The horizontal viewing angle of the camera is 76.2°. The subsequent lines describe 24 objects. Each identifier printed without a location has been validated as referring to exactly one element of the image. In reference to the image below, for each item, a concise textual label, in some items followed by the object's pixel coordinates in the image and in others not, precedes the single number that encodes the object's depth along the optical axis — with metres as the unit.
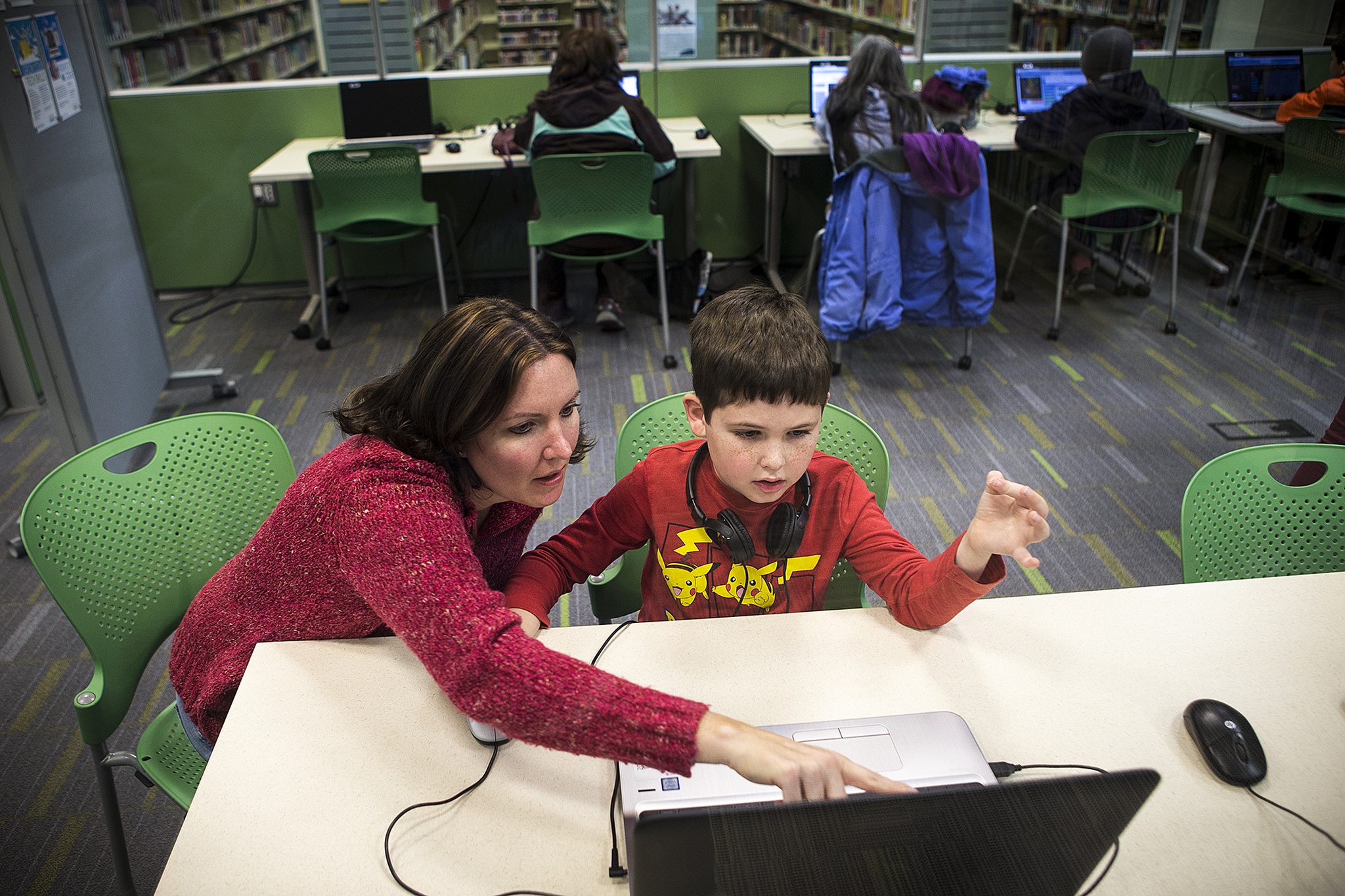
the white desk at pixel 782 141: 3.49
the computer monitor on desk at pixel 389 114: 3.67
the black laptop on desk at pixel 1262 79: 2.51
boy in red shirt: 1.06
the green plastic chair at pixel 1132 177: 3.18
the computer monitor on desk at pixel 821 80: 3.88
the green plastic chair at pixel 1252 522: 1.30
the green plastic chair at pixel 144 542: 1.18
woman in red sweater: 0.76
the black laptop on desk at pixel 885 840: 0.57
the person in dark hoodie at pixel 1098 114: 3.27
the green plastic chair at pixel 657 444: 1.39
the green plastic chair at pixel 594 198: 3.08
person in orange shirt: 2.24
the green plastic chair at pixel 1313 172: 2.37
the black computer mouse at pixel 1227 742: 0.85
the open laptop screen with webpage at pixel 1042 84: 3.91
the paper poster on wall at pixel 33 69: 2.19
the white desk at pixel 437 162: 3.36
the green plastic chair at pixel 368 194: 3.20
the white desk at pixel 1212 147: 2.98
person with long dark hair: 3.05
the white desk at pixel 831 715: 0.77
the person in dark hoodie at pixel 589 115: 3.21
